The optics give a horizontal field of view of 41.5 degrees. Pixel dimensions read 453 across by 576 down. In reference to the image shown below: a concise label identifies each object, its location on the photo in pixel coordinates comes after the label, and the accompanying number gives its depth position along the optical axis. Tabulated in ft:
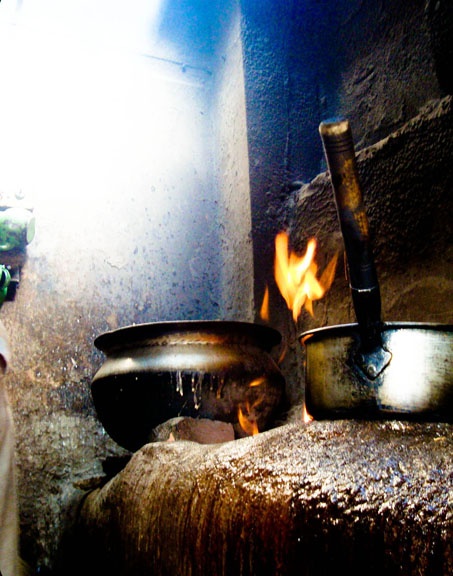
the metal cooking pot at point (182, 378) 2.28
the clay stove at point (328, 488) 0.95
